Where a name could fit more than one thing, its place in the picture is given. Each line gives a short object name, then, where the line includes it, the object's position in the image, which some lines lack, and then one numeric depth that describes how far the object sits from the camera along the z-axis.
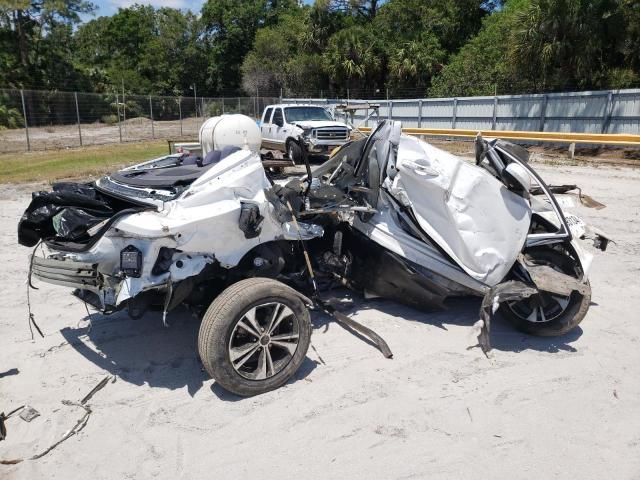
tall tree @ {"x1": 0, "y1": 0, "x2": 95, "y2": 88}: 41.00
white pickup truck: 17.28
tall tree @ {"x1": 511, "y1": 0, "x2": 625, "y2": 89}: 20.91
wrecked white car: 3.54
